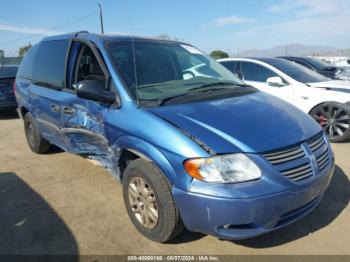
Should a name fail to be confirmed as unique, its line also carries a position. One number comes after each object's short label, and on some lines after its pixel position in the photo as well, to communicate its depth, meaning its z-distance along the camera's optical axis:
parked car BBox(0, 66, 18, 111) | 9.72
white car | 6.13
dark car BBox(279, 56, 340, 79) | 10.53
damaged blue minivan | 2.62
